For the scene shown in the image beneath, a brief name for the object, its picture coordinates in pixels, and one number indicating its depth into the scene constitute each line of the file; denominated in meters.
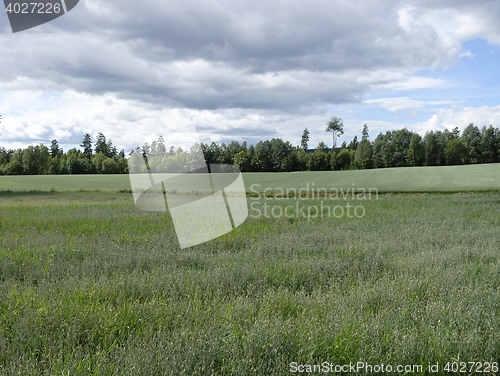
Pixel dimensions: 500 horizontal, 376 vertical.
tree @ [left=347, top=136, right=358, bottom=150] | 112.65
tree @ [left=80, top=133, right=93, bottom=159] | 132.20
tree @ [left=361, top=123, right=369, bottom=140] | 135.00
